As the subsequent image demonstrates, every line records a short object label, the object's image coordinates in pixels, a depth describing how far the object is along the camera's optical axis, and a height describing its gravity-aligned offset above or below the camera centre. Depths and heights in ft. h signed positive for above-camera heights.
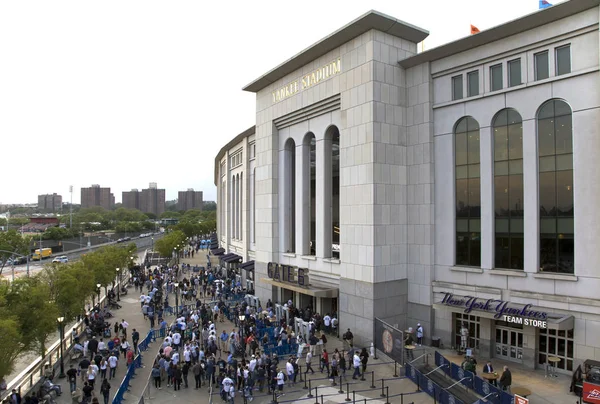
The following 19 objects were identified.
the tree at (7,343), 53.72 -16.95
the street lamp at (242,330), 78.70 -24.71
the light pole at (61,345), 72.08 -22.68
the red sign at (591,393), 53.16 -23.15
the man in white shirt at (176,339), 77.41 -23.42
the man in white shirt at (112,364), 69.41 -25.06
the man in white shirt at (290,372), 64.49 -24.54
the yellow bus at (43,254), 284.69 -29.26
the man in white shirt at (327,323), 92.02 -24.45
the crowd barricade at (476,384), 50.75 -22.66
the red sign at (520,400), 45.73 -20.66
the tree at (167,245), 220.23 -18.16
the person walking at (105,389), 59.36 -24.71
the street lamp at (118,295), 137.06 -27.72
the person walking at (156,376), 64.90 -25.18
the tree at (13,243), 241.82 -18.84
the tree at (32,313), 65.92 -16.05
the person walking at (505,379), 56.65 -22.54
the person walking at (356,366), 65.95 -24.28
